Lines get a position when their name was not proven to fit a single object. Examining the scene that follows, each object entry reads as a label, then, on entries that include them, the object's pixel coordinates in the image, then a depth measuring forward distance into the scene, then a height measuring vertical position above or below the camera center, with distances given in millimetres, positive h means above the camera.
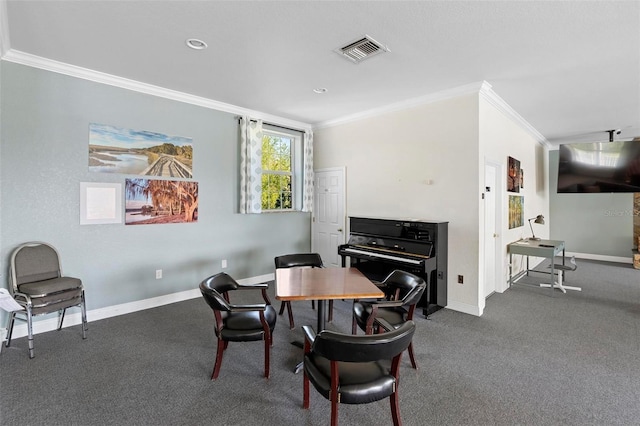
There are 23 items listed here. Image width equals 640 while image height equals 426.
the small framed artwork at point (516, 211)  5146 +34
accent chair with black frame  2852 -706
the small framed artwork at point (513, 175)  4918 +637
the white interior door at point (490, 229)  4410 -245
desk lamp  5617 -132
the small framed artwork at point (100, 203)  3527 +116
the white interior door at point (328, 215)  5609 -41
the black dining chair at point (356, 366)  1518 -927
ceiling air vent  2824 +1579
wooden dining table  2375 -618
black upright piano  3824 -532
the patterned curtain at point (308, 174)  5793 +732
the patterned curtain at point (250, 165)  4867 +777
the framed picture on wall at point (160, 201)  3871 +155
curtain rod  4917 +1562
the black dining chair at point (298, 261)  3678 -592
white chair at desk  4923 -1064
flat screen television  5480 +856
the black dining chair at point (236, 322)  2332 -918
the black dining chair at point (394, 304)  2439 -795
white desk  4746 -574
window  5488 +809
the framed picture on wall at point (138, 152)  3615 +773
